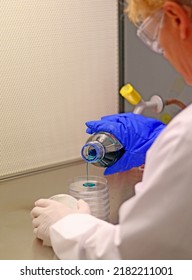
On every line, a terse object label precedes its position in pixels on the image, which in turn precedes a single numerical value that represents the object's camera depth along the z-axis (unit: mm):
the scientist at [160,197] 699
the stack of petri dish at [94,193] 1217
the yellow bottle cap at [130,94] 1535
